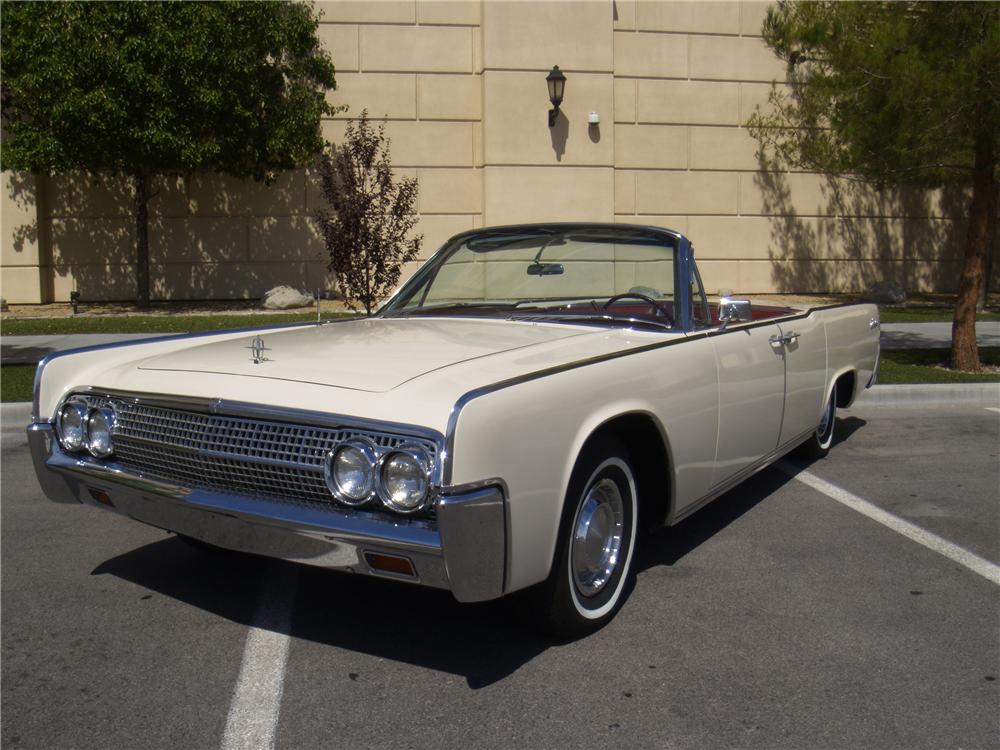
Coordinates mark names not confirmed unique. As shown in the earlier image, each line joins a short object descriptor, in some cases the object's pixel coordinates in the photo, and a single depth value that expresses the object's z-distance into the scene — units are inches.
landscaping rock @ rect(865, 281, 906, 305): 737.6
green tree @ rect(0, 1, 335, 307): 586.6
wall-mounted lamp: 638.5
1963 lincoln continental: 113.8
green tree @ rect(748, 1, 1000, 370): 348.2
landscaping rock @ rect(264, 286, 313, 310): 657.0
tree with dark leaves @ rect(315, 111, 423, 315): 417.7
